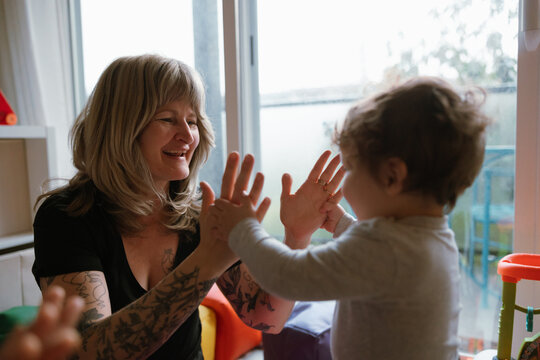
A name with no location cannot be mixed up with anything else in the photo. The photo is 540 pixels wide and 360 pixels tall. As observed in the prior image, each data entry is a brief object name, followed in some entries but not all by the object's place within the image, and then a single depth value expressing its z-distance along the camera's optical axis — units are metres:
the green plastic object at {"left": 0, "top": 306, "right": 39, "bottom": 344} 1.75
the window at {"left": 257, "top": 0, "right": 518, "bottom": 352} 1.68
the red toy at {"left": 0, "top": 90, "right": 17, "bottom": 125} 2.08
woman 0.88
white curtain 2.37
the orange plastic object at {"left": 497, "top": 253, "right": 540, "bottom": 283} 1.20
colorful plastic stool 1.22
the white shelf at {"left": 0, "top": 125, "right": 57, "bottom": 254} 2.27
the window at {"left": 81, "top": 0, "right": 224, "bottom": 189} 2.27
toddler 0.66
